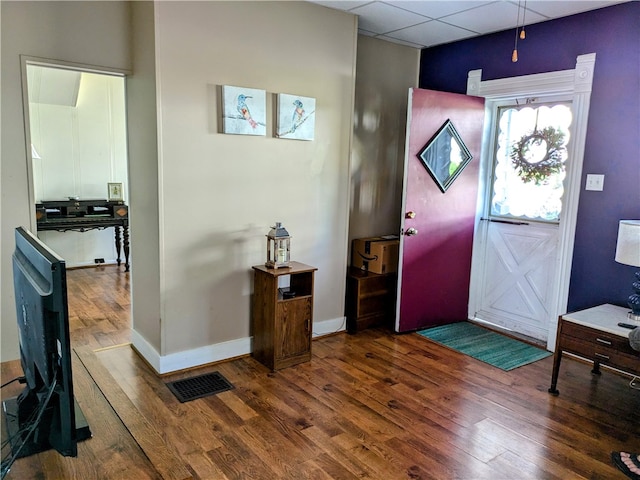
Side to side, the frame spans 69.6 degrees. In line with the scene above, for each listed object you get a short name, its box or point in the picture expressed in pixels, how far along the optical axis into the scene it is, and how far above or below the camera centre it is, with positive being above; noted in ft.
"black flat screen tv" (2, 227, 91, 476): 3.12 -1.45
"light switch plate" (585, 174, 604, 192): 10.91 +0.02
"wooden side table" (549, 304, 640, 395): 8.70 -3.06
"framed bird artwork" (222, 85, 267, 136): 10.07 +1.35
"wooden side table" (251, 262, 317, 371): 10.35 -3.29
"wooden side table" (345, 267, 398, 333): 13.01 -3.53
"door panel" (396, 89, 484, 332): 12.50 -1.22
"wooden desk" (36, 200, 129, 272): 17.13 -1.93
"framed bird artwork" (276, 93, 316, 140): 10.91 +1.36
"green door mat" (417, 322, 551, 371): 11.41 -4.39
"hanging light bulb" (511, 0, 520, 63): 11.63 +3.63
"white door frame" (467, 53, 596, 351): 11.09 +1.67
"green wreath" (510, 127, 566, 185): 12.15 +0.69
